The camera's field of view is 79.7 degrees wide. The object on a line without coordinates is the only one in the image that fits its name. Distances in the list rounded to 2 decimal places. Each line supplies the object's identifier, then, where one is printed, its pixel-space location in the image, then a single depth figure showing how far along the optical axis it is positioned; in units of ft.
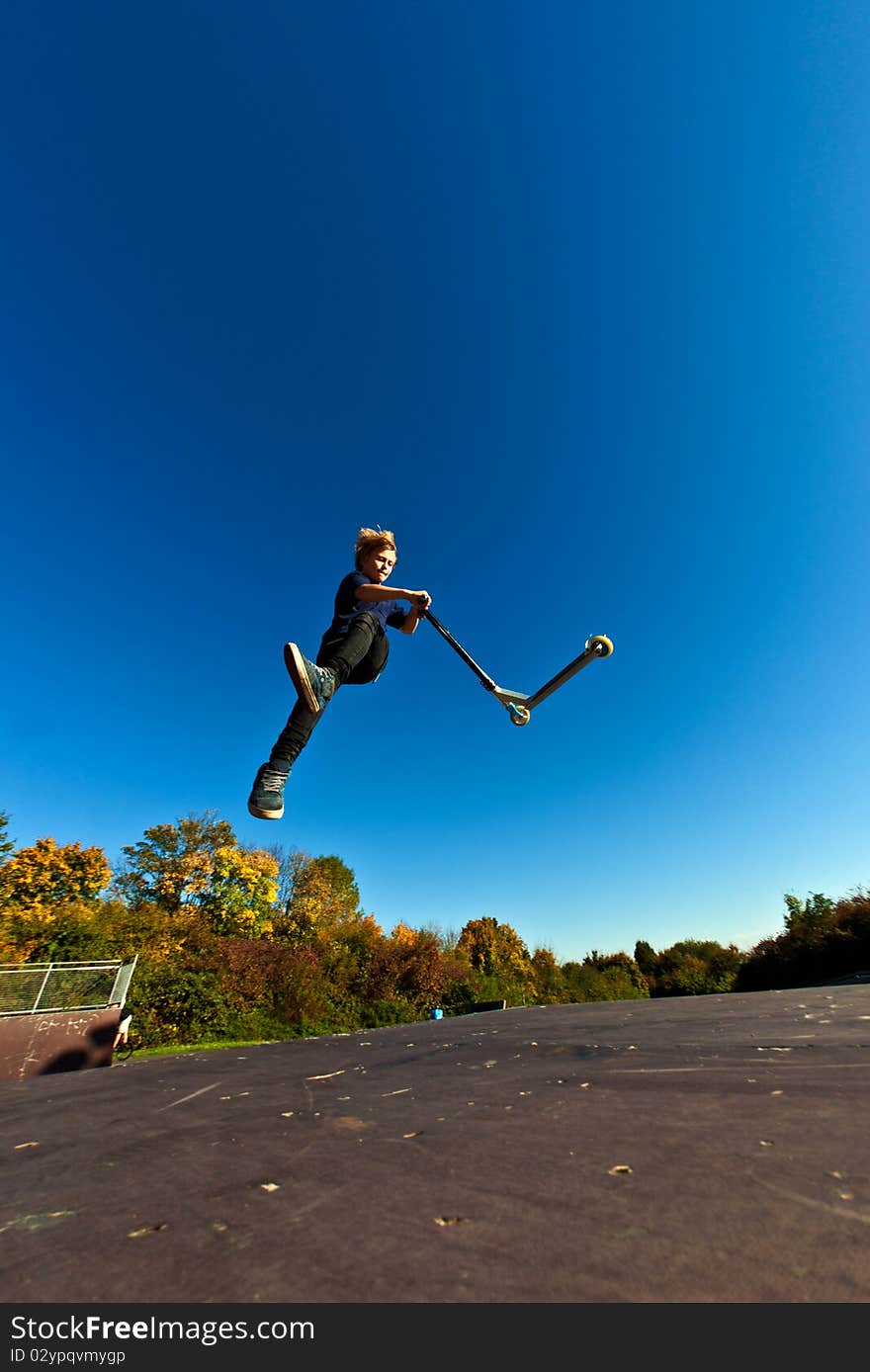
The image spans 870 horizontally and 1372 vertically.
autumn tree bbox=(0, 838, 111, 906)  80.02
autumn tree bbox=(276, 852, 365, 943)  86.07
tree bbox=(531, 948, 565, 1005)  114.62
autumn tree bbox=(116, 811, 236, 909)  81.56
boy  10.50
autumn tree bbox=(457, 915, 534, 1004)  109.60
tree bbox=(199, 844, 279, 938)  80.33
